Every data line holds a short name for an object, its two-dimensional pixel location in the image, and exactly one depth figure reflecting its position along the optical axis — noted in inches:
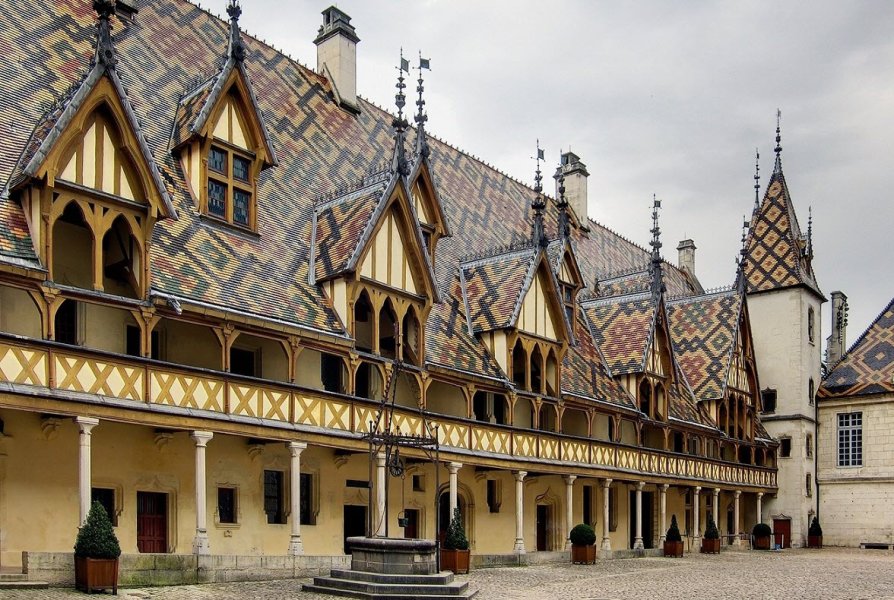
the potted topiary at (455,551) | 842.8
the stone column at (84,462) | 627.2
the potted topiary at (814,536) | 1752.0
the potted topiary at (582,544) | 1072.8
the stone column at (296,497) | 788.0
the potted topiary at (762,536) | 1628.9
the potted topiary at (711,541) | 1406.3
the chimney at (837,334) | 2193.7
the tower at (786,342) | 1771.7
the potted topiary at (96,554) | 574.9
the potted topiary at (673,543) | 1290.6
